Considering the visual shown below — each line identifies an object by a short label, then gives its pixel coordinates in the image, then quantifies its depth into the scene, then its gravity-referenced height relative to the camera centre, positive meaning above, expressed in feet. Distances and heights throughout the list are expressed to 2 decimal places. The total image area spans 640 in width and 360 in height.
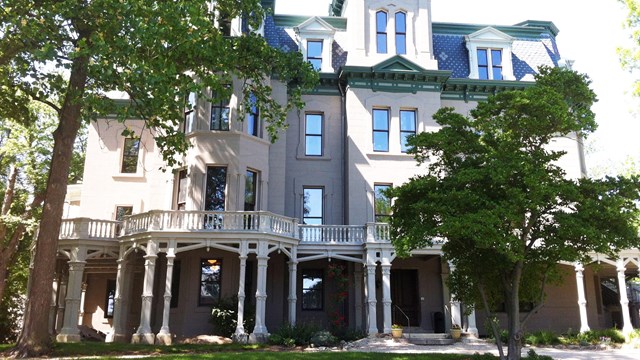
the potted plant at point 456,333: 65.21 -4.09
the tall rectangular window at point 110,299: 82.79 -0.54
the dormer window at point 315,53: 83.76 +39.51
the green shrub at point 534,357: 43.92 -4.71
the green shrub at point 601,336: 64.85 -4.30
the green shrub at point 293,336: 59.26 -4.32
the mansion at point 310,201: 66.18 +13.89
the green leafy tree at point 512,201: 39.17 +7.78
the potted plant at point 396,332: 64.13 -4.00
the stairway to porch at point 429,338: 63.05 -4.69
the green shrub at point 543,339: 63.98 -4.61
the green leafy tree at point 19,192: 86.53 +18.58
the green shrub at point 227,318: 64.13 -2.55
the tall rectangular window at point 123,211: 78.59 +12.80
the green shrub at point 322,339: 59.88 -4.66
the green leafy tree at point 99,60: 46.75 +23.02
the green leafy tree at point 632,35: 52.11 +26.87
